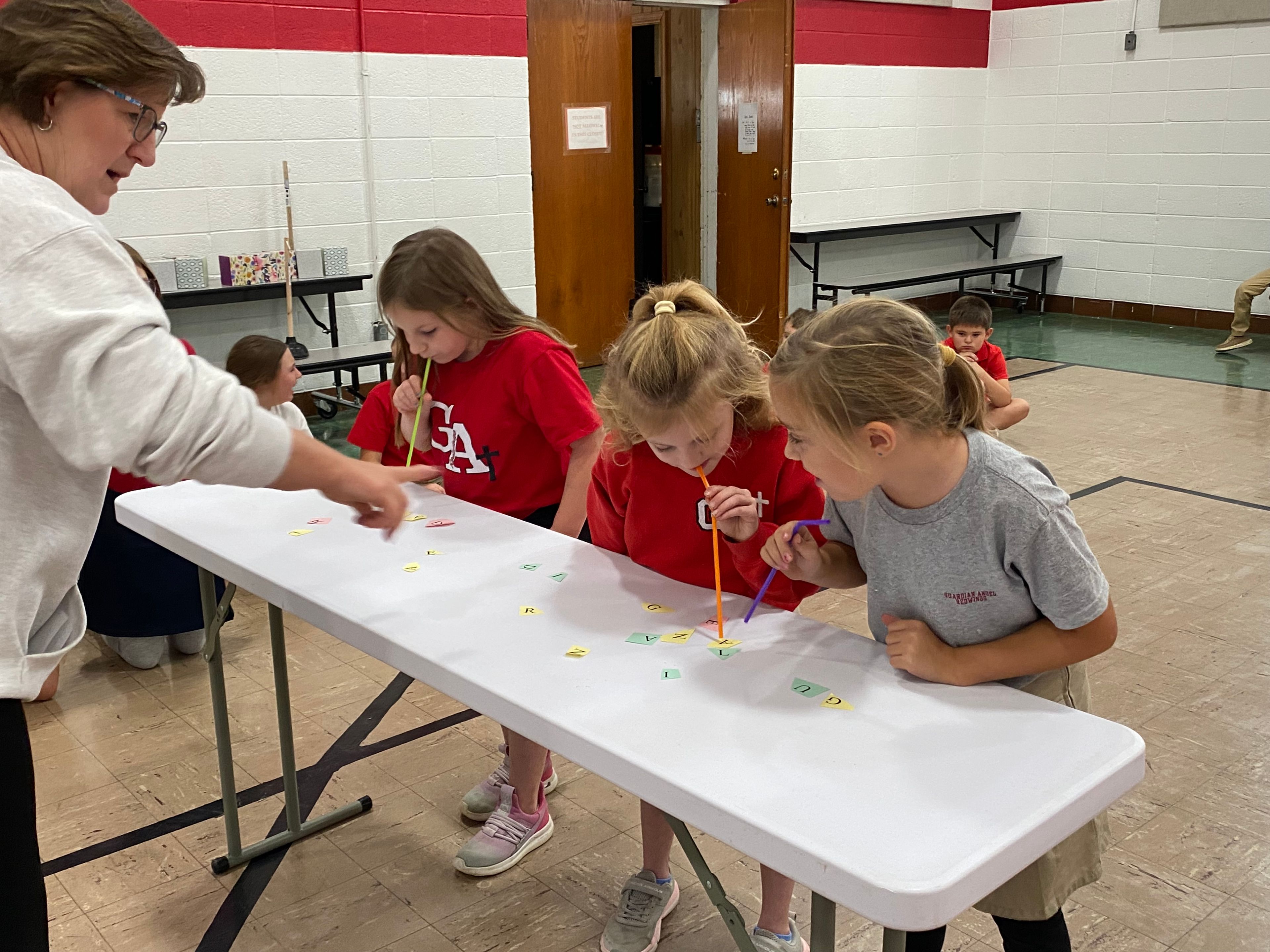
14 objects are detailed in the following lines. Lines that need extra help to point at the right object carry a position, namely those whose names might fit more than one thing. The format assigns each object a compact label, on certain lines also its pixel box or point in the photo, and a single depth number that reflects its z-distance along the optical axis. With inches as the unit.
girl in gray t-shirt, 45.7
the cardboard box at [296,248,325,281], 200.2
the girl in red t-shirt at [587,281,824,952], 56.9
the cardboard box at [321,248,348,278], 202.2
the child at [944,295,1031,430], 153.0
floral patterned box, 189.8
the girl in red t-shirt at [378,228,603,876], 76.2
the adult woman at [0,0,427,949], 36.4
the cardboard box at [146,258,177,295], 182.2
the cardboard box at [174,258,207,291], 182.5
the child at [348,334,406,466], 86.4
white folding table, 34.7
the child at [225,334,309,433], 115.5
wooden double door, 234.5
